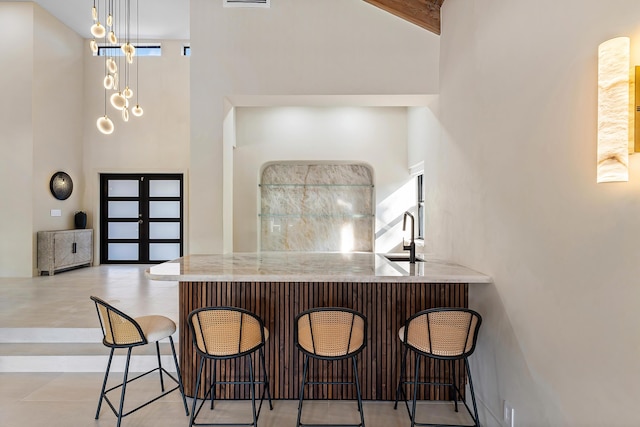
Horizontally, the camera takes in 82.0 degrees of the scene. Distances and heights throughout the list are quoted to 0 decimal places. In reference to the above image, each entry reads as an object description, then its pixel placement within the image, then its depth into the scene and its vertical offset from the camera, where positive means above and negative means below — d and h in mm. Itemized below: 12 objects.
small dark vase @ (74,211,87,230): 7250 -233
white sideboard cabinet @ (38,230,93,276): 6289 -748
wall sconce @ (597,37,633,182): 1243 +350
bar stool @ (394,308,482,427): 2188 -753
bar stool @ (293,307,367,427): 2195 -753
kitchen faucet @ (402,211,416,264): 2823 -348
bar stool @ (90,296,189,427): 2338 -807
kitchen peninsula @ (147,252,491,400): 2721 -758
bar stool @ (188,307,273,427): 2195 -738
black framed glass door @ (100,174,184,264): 7766 -202
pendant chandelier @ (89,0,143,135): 4465 +2939
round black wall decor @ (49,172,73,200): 6711 +427
